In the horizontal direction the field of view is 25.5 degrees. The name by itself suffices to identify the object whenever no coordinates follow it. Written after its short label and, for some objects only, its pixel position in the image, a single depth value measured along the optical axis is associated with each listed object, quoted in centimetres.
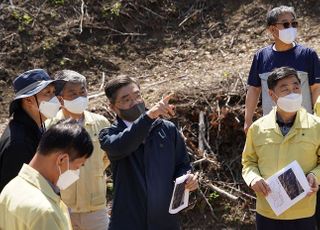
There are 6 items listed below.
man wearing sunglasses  548
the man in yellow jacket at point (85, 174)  505
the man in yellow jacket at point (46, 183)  305
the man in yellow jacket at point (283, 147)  474
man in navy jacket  436
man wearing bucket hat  419
